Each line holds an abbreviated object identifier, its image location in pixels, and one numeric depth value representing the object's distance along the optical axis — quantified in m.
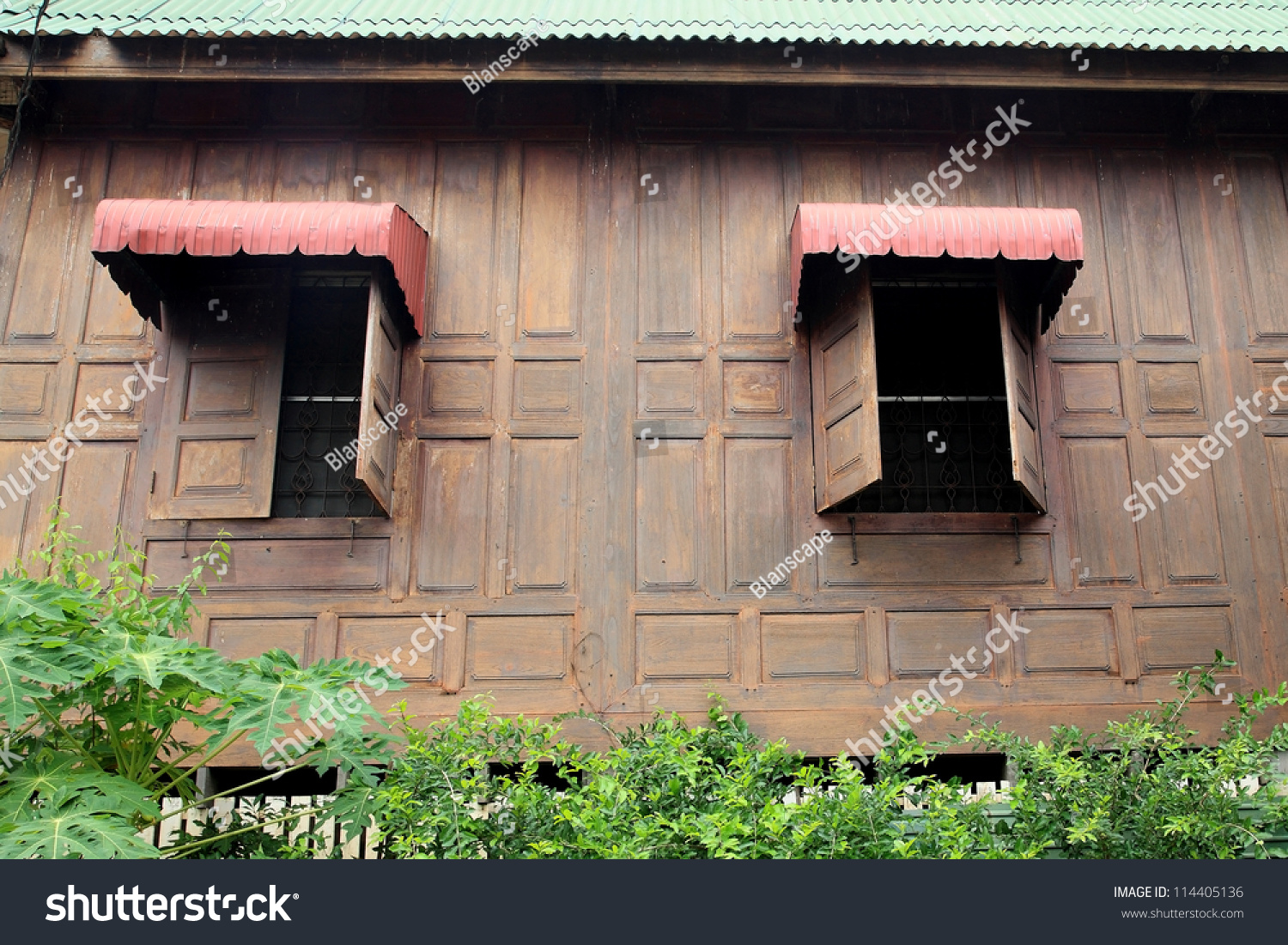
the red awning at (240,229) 6.94
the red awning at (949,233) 7.11
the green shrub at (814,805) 4.92
